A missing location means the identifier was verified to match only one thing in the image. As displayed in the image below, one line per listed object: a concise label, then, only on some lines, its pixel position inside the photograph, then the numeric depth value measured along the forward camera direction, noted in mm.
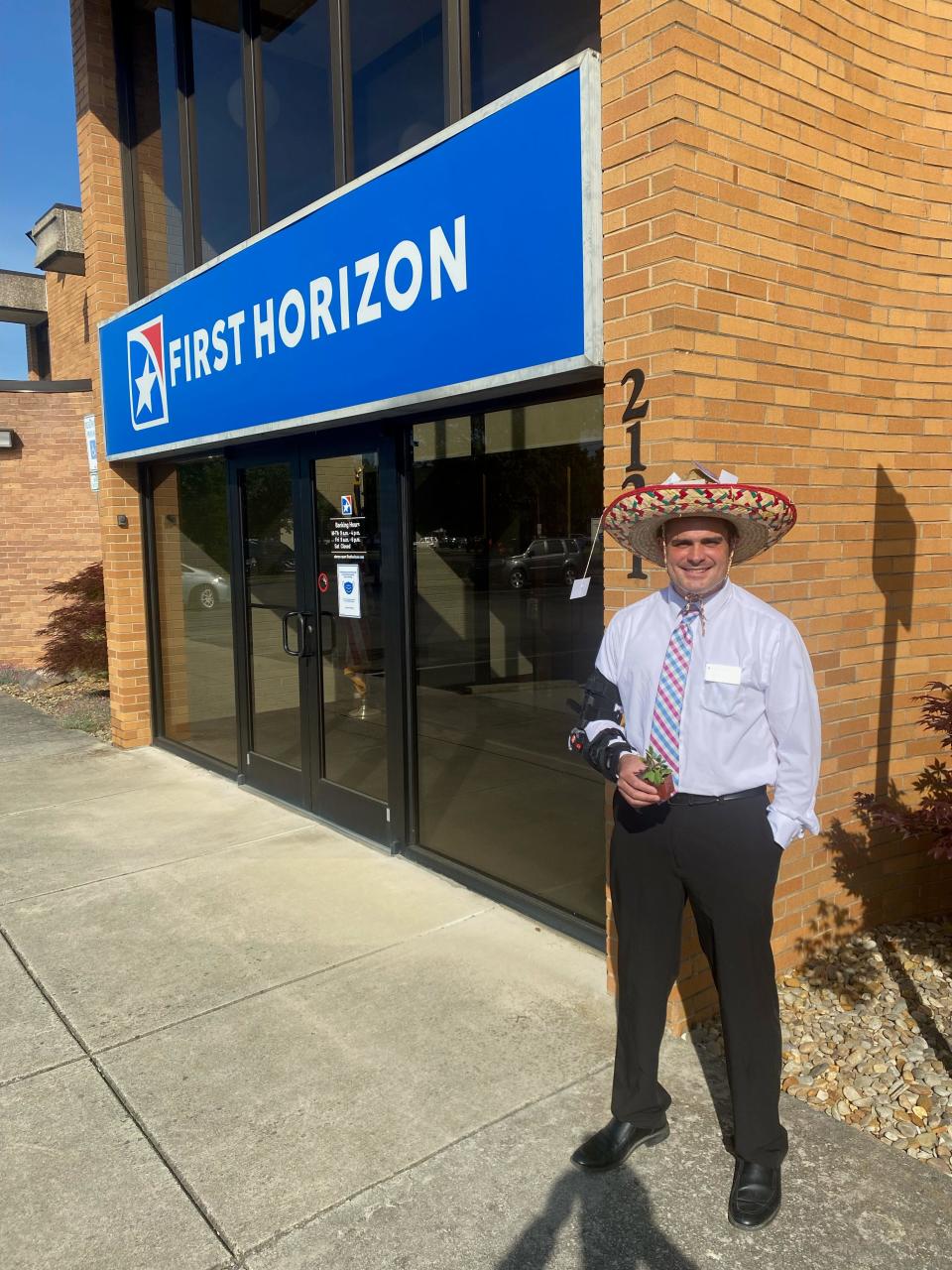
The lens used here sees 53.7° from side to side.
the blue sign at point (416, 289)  3484
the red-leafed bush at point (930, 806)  3443
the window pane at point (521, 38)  3873
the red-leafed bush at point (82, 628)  11234
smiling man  2475
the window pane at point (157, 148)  6773
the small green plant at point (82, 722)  8953
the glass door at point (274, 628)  6027
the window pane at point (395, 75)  4559
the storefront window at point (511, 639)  4168
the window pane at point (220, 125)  6039
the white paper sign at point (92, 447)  7957
